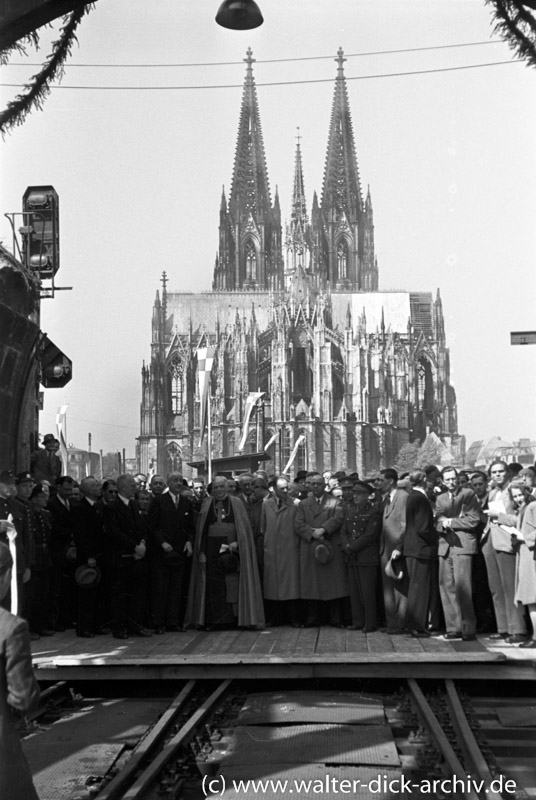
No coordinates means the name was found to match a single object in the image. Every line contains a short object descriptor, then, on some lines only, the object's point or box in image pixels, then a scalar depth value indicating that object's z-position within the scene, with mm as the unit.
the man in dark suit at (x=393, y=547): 11031
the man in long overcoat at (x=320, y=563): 11711
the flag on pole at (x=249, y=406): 51244
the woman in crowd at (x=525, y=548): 9586
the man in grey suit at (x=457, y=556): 10516
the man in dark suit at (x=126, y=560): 11109
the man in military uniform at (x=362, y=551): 11312
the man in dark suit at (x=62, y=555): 11234
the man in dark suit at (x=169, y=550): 11547
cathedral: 92188
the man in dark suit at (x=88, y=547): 11062
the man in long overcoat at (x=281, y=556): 11797
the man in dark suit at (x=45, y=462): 14781
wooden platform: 8836
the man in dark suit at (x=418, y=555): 10836
